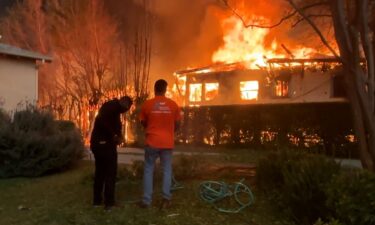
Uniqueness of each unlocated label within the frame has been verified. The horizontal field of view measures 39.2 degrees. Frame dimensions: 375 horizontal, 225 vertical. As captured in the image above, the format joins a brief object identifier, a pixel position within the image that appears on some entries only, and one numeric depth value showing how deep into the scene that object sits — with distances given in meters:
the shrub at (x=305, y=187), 6.10
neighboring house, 18.73
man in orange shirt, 6.96
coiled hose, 7.03
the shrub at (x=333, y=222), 5.00
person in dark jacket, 7.17
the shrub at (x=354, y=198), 5.33
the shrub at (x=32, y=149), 10.94
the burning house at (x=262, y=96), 13.66
